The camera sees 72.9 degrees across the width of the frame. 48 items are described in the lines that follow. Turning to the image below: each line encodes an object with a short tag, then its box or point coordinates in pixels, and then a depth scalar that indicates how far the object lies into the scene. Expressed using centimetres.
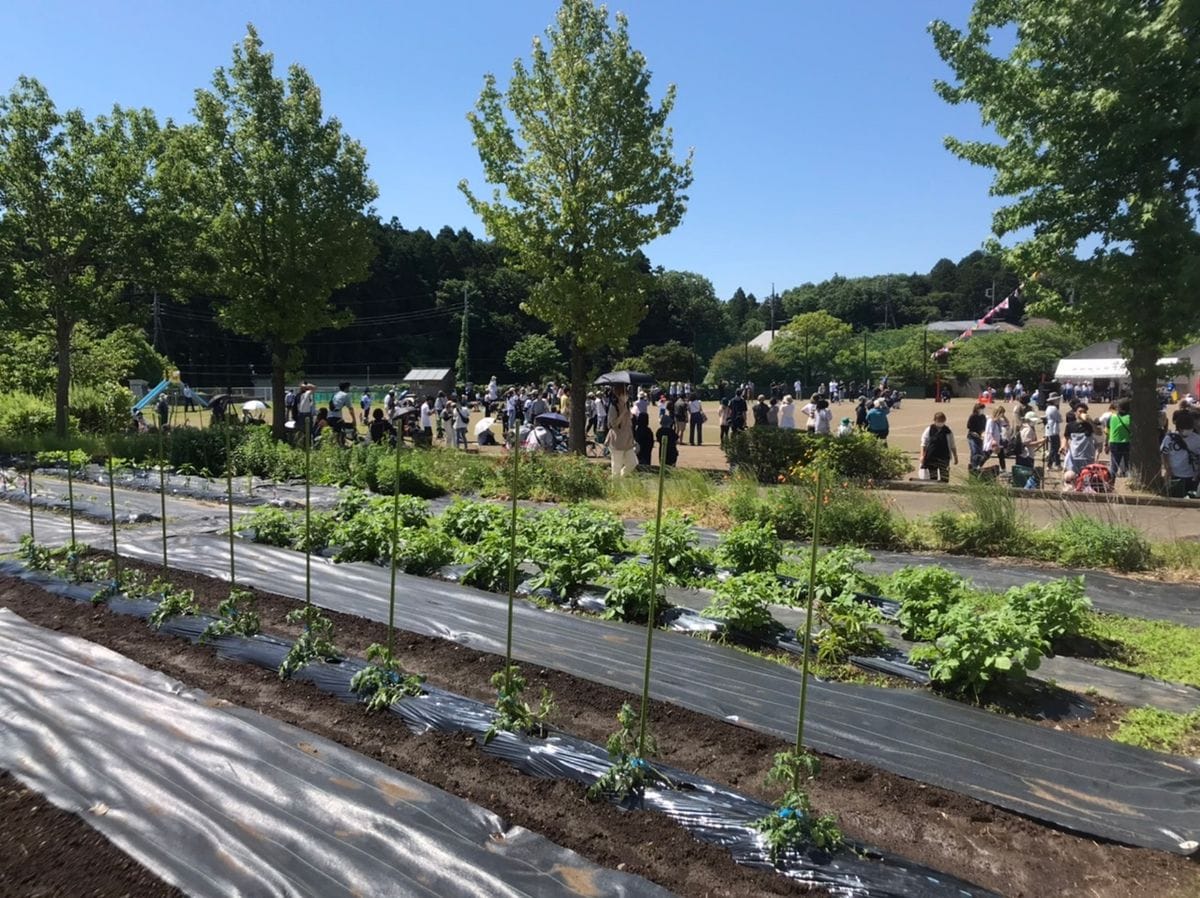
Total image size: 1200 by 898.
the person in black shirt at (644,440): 1675
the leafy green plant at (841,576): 589
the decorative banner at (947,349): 6015
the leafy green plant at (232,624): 524
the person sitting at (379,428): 1666
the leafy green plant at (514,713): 386
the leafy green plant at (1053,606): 502
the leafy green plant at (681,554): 664
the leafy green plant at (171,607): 552
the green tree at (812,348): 6988
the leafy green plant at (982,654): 431
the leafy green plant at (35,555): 708
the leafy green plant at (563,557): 630
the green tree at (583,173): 1605
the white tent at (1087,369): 3806
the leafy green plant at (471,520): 780
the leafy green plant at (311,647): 468
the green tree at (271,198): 1672
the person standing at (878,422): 1579
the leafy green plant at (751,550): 670
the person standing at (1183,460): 1169
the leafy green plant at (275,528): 802
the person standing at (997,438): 1459
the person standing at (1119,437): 1341
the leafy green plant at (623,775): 336
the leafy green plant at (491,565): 662
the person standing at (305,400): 1877
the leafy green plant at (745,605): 529
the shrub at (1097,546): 756
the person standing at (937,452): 1330
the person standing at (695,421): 2262
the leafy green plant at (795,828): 294
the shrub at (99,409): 1994
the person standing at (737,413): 1912
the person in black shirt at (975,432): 1603
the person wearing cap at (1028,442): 1412
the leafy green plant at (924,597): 524
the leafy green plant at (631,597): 577
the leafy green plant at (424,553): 703
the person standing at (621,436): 1320
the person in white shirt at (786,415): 1817
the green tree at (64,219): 1628
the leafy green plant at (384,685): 421
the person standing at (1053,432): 1564
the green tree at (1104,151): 1044
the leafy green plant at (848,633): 502
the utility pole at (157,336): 4722
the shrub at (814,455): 1327
